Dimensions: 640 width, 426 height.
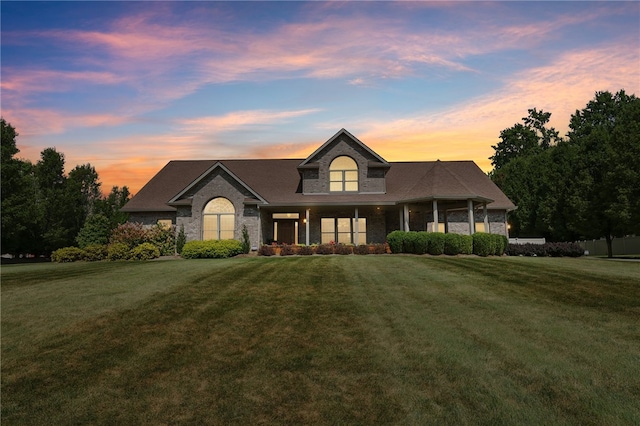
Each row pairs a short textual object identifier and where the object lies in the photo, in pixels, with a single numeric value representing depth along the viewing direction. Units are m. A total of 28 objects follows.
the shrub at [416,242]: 23.64
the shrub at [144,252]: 27.12
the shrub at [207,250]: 25.23
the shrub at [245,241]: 27.66
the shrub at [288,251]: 26.55
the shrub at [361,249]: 25.80
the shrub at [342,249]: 26.25
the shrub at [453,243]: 23.38
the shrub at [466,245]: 23.67
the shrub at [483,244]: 23.80
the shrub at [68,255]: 28.27
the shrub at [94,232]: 31.92
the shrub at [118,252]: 27.06
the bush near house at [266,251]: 26.58
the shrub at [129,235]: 28.69
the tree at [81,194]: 49.50
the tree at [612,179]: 31.06
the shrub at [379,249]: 25.73
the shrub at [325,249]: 26.37
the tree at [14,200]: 39.31
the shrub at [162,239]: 29.71
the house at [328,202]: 29.16
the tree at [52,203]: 45.34
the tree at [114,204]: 45.85
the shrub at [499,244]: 24.33
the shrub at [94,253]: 28.25
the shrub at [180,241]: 28.18
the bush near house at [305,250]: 26.30
